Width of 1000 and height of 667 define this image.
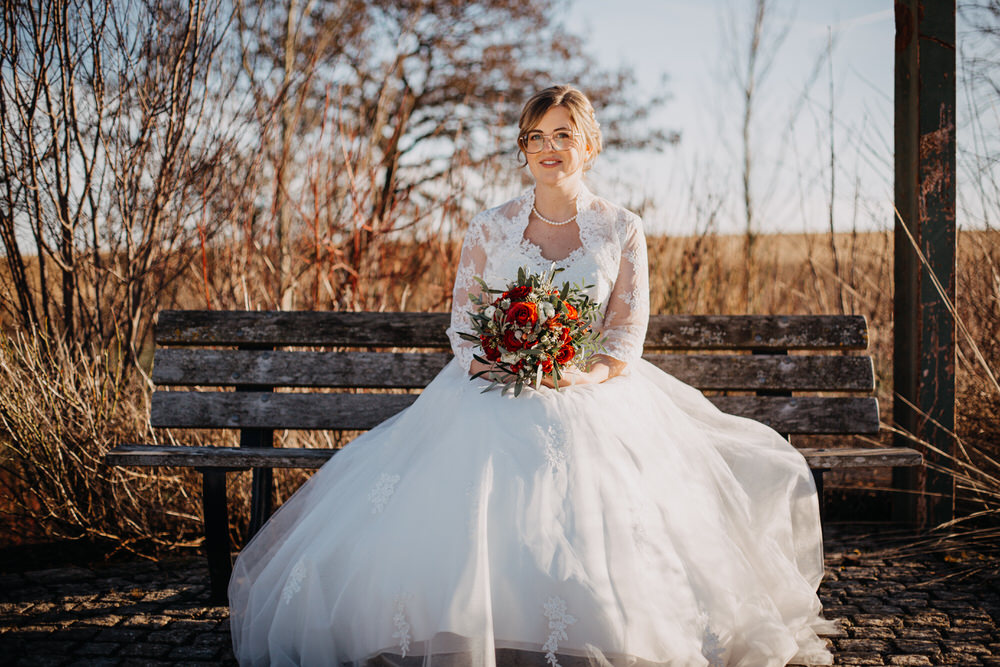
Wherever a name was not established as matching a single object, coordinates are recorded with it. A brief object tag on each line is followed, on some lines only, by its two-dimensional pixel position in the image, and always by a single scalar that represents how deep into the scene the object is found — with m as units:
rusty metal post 3.62
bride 2.03
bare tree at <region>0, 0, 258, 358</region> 3.56
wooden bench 3.26
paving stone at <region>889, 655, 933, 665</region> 2.44
